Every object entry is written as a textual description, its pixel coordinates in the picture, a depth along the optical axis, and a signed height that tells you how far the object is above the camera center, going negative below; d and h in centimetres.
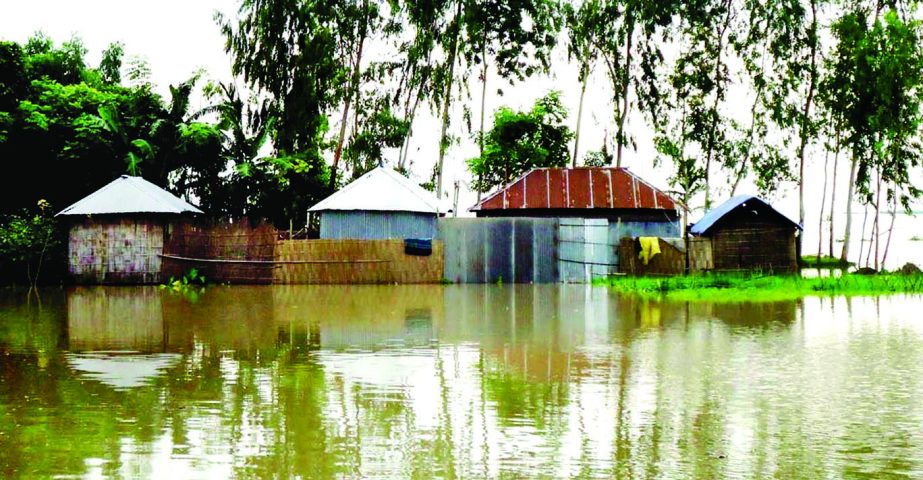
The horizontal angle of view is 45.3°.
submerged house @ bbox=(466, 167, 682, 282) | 2852 +182
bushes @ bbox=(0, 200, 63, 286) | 2756 +71
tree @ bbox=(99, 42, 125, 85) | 4791 +929
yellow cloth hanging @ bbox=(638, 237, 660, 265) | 2748 +59
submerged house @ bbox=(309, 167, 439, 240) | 2838 +152
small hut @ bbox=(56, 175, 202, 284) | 2738 +88
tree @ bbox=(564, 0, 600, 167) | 3838 +837
